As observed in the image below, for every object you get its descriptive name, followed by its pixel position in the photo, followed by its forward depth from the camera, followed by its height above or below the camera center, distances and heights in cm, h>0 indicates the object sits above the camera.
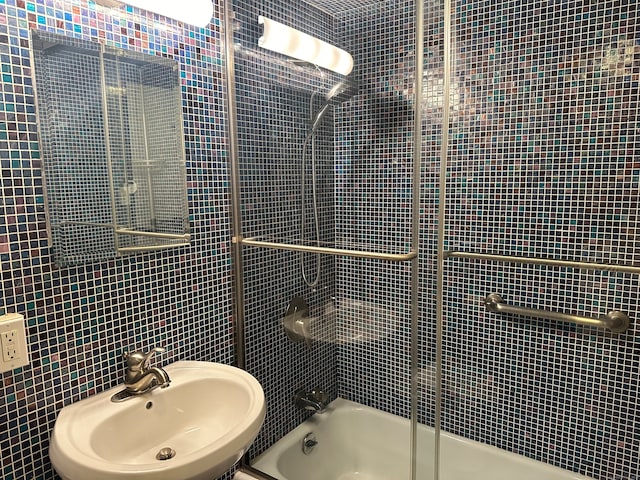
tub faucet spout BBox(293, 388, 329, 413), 182 -86
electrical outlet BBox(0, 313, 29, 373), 108 -36
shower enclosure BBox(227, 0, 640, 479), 155 -12
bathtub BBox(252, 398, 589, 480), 170 -106
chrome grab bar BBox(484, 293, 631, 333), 173 -53
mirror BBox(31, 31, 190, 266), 120 +13
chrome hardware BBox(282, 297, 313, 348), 179 -53
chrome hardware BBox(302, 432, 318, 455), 180 -102
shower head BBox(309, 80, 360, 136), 157 +33
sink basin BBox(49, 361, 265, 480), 101 -62
